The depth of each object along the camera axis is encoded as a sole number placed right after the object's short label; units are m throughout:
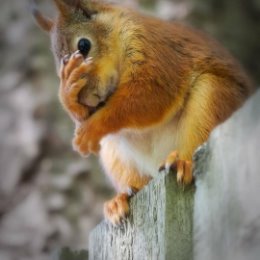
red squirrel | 2.82
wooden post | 2.63
